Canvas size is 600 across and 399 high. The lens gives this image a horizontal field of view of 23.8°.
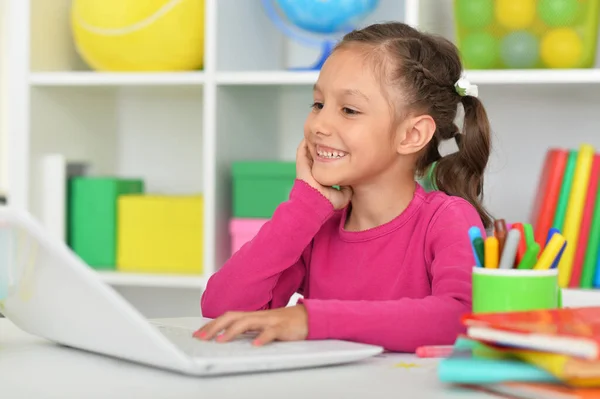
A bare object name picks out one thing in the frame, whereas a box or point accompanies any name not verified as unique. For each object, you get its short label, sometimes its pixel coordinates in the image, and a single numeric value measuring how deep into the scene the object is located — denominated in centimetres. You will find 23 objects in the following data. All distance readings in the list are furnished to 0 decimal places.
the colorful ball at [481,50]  233
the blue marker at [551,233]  142
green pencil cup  134
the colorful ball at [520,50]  231
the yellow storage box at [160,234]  255
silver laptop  117
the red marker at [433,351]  140
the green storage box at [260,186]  244
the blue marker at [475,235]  141
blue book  109
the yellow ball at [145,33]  250
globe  240
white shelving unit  243
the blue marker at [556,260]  138
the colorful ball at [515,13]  231
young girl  178
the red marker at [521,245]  140
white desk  113
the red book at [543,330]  103
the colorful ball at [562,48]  230
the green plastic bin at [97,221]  259
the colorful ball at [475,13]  233
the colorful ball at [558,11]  229
